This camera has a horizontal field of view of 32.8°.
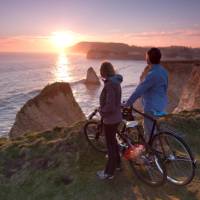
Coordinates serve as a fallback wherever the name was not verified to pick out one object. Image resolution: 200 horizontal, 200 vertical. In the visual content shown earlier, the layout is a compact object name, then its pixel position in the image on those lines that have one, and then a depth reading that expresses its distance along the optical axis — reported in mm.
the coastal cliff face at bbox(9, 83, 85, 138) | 17391
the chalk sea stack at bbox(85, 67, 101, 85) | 69806
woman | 5223
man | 5430
